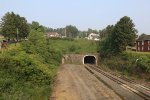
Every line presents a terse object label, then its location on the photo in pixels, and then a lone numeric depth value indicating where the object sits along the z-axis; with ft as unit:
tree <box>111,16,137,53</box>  262.67
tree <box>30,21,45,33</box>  305.28
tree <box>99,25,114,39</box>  467.81
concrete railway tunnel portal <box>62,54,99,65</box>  308.60
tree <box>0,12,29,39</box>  280.51
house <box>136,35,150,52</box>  281.95
